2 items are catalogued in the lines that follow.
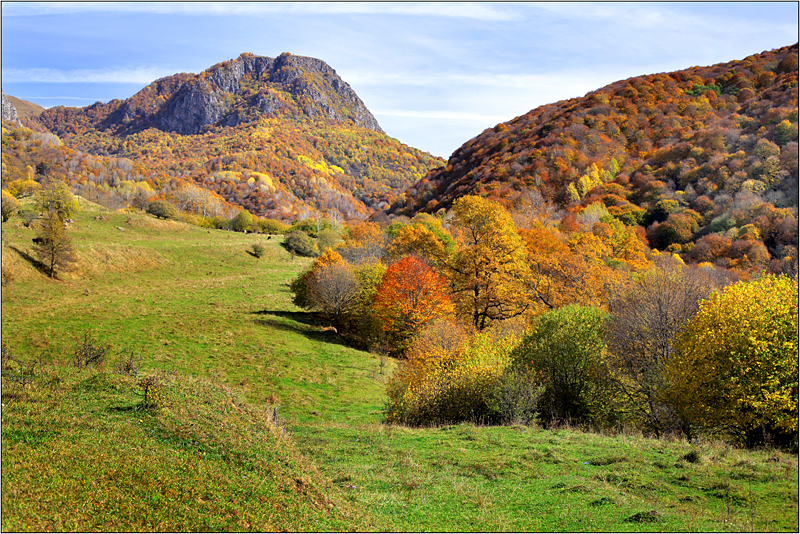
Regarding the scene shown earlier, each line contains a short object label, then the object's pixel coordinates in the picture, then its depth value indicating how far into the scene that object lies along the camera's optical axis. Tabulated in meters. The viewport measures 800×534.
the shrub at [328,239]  96.86
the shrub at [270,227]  122.86
